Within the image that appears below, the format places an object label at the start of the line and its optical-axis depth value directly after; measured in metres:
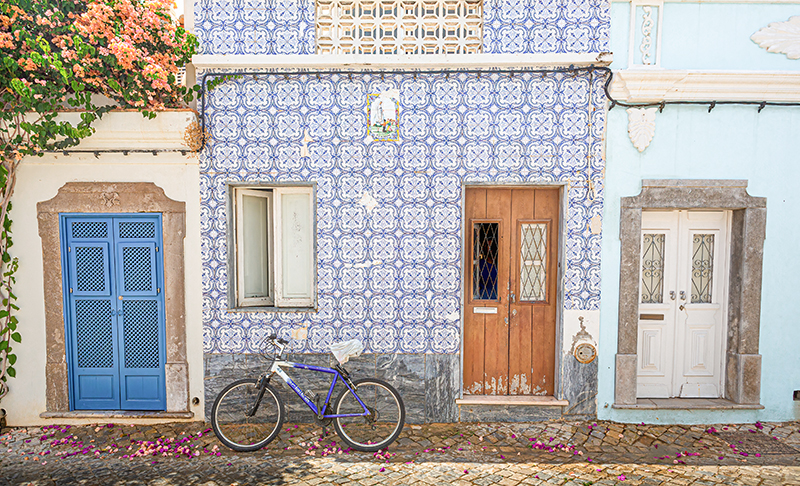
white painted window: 4.78
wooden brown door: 4.73
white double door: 4.80
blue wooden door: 4.70
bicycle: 4.23
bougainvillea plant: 3.86
